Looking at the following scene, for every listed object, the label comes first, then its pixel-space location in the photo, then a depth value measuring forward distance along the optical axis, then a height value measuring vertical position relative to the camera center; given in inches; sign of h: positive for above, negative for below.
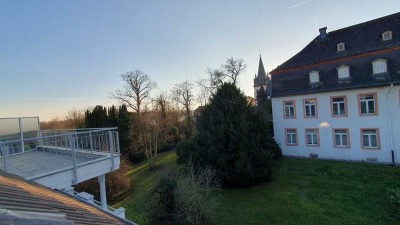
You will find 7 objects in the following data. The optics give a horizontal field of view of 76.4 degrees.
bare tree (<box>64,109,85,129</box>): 1287.6 +5.0
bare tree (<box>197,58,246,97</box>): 1443.2 +214.8
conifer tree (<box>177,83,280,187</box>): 604.1 -84.0
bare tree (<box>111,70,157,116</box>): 1432.1 +141.9
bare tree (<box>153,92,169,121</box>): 1400.1 +57.6
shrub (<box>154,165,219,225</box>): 426.9 -158.5
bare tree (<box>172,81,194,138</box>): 1514.1 +99.9
